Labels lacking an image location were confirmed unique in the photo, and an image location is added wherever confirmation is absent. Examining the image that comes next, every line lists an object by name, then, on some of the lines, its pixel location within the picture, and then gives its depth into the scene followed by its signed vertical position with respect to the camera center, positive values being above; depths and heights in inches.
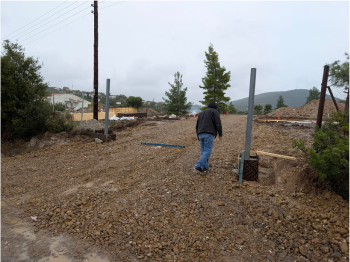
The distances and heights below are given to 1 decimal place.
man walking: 206.8 -16.2
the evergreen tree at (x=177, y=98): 1145.4 +55.5
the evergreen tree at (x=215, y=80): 1175.0 +151.7
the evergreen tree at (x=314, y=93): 2444.4 +233.9
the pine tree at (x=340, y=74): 299.4 +54.4
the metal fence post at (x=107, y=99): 385.1 +11.9
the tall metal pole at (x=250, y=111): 192.5 +1.6
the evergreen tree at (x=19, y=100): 510.9 +6.3
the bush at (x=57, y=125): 503.5 -41.9
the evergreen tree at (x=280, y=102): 2319.6 +119.8
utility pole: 542.9 +127.8
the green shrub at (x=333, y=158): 143.6 -25.4
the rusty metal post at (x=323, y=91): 214.2 +22.1
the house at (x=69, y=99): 2504.4 +65.1
